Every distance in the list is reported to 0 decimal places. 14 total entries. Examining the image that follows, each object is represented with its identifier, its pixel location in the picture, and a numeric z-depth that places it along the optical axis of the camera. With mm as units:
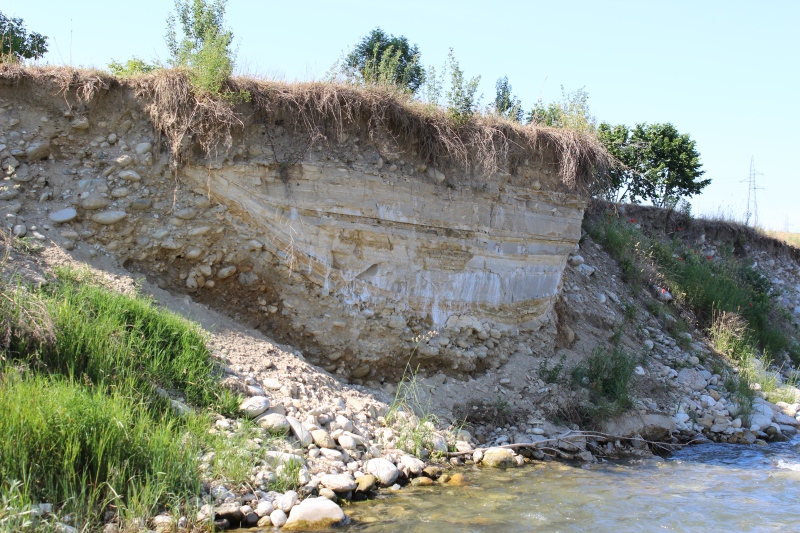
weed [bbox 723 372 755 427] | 8844
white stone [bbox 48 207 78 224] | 6426
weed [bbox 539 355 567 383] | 7906
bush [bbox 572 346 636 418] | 7655
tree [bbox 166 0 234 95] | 6766
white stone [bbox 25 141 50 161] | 6586
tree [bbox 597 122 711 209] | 15766
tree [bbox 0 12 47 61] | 10461
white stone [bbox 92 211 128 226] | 6516
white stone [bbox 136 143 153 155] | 6777
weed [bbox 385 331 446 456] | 6098
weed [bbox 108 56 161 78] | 7250
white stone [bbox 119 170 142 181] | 6660
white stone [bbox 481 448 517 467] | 6293
